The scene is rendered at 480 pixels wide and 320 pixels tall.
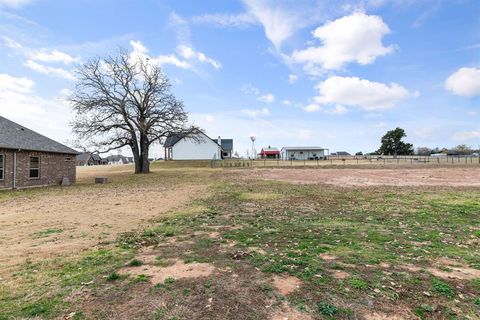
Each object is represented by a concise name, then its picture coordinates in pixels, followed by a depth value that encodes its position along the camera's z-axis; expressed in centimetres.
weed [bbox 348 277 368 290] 395
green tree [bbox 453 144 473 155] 9206
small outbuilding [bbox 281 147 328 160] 7231
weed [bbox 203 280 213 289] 401
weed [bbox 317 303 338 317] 332
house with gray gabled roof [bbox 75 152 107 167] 9450
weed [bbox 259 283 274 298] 376
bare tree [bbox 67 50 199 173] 2814
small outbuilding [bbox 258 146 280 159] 8562
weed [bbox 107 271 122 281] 426
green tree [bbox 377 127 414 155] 8281
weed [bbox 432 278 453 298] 384
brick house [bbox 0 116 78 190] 1703
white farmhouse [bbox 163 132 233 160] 5669
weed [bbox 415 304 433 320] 334
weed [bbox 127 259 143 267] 487
